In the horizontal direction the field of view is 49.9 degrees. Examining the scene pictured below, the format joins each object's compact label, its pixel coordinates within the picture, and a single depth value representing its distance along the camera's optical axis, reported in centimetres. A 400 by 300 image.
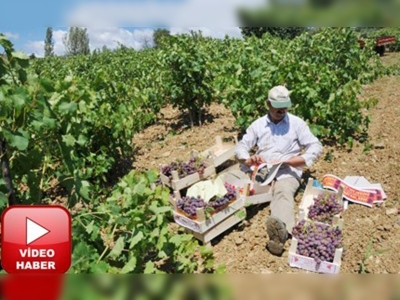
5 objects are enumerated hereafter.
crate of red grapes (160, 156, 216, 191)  411
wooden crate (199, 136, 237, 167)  448
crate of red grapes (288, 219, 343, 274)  299
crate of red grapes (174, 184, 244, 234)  340
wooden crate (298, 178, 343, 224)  378
